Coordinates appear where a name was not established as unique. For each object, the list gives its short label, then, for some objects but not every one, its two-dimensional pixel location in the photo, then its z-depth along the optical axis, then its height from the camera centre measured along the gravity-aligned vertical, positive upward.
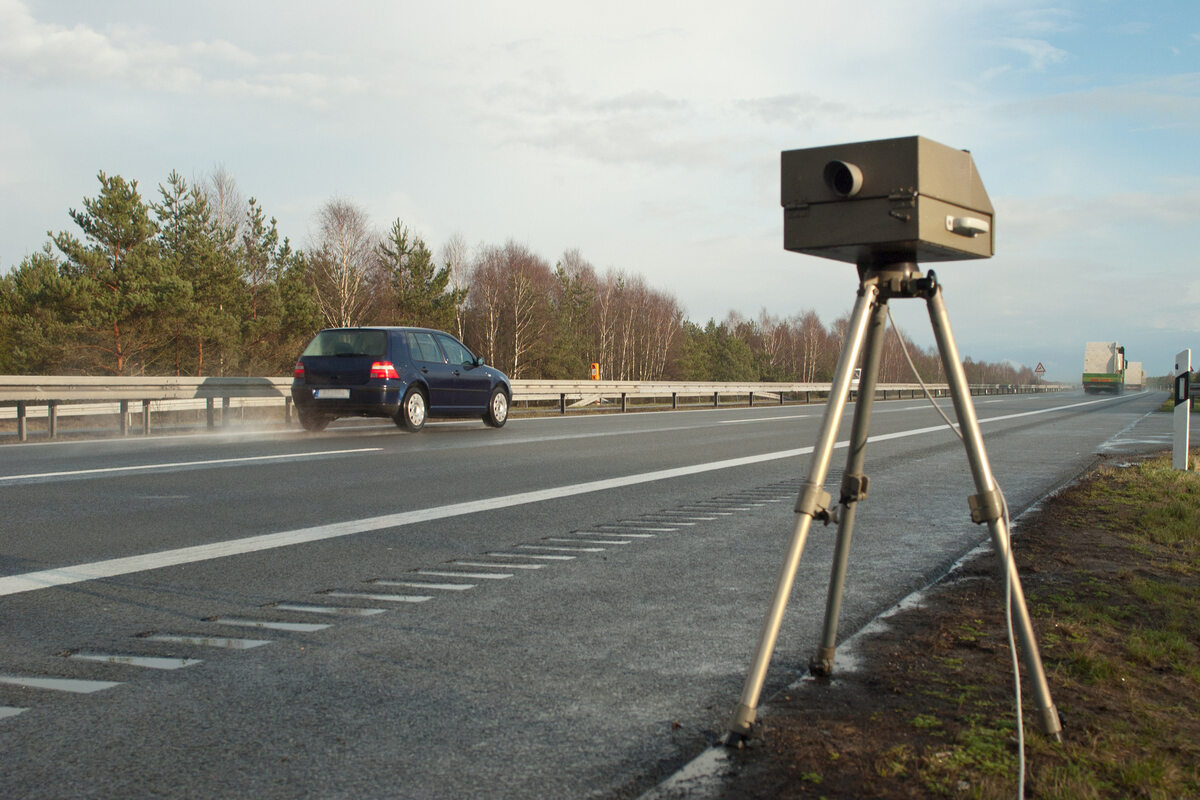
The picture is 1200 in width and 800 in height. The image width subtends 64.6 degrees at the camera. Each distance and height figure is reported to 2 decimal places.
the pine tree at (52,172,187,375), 29.97 +3.20
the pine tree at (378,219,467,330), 49.75 +4.98
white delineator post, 9.80 -0.21
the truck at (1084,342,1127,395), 74.44 +1.37
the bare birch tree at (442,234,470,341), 69.88 +9.06
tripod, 2.44 -0.20
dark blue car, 14.13 +0.07
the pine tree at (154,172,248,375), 33.09 +3.48
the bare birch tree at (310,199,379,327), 50.28 +6.33
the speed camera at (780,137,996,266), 2.52 +0.50
